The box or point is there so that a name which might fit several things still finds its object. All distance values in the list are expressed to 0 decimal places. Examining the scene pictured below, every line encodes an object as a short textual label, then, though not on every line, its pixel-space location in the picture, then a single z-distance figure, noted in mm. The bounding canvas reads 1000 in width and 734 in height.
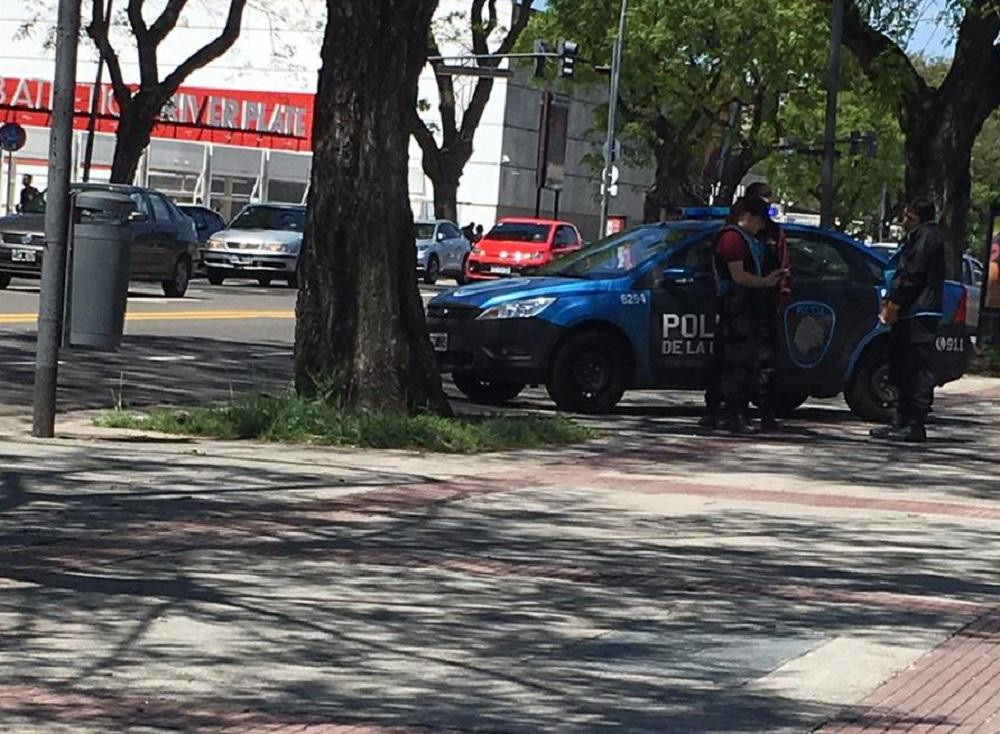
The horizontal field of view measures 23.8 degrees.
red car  53375
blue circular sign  47256
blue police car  18141
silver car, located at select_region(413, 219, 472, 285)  55375
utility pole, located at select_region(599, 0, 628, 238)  59219
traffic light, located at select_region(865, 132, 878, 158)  52719
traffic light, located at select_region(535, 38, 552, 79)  57003
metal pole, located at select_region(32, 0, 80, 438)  13641
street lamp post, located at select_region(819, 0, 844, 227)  41094
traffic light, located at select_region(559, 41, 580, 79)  54781
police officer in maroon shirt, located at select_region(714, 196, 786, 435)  17047
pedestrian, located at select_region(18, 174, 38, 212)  50219
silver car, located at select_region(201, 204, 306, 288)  41969
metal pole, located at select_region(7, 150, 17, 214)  53497
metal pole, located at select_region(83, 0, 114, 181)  50594
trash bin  14984
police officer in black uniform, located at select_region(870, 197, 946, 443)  17141
